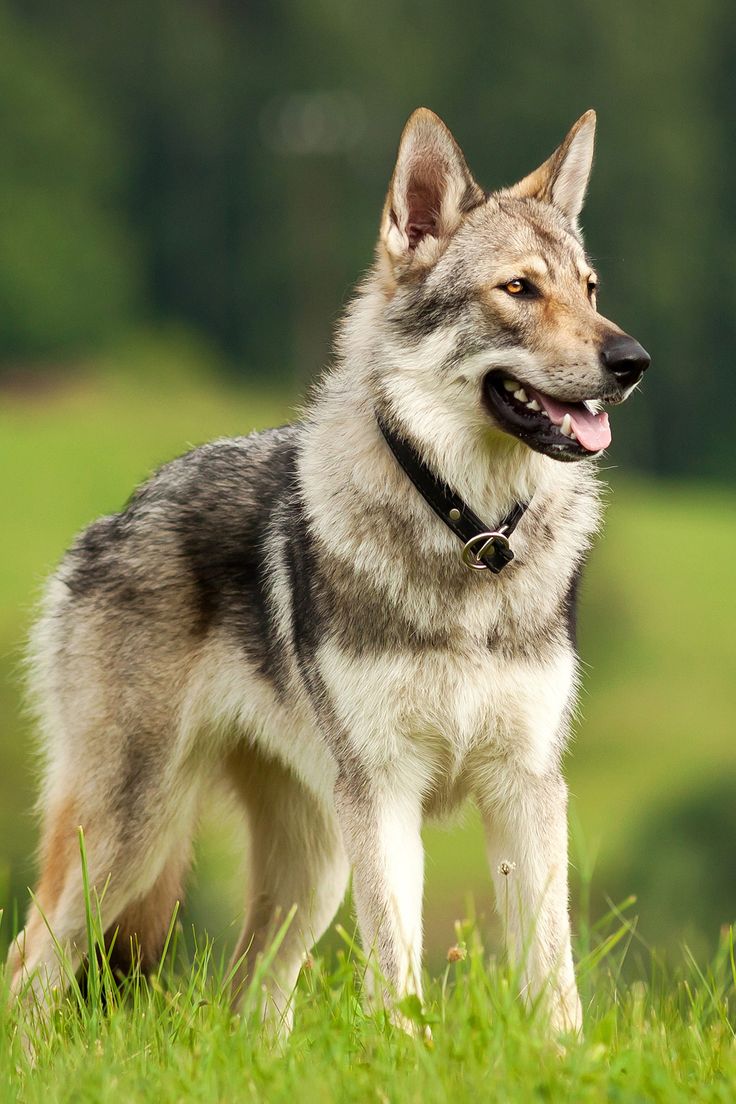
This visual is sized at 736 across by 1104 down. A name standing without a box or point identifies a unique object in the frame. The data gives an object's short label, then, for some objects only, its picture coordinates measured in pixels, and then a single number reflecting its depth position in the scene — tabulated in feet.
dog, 27.07
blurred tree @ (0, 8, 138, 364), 263.29
